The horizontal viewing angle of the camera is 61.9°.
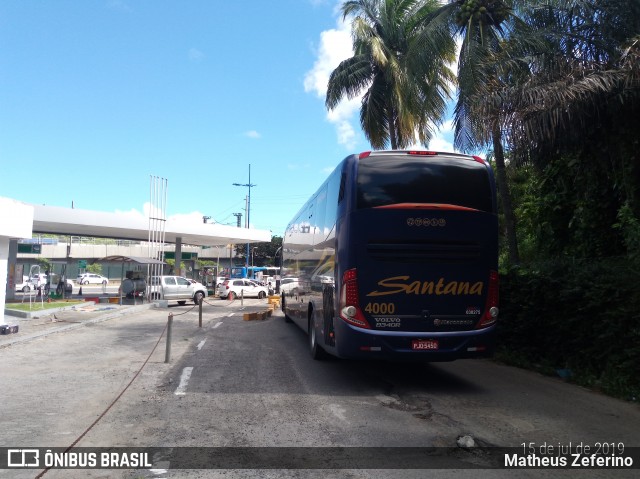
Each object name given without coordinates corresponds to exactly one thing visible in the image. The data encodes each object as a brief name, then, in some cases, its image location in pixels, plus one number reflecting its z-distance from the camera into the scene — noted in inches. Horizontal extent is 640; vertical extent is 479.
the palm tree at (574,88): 374.0
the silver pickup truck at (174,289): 1168.2
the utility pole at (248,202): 2608.3
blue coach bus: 315.0
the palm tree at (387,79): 720.3
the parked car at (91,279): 2502.2
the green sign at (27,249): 1299.2
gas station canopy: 1094.9
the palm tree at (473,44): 534.0
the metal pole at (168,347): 427.5
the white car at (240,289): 1469.0
